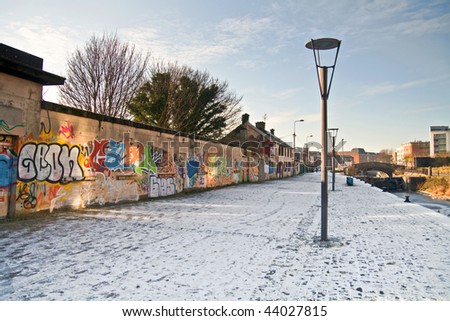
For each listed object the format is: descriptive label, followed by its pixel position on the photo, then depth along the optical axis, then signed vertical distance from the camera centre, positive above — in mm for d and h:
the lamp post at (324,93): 6273 +1606
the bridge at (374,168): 71125 -462
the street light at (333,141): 21653 +1890
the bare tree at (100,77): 19922 +6104
